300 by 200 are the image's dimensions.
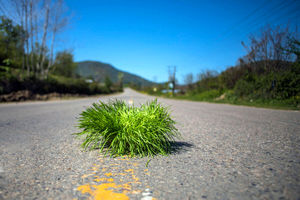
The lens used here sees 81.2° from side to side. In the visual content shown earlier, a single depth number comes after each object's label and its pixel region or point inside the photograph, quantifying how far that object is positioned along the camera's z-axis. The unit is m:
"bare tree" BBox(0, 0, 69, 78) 17.20
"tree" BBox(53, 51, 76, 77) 38.57
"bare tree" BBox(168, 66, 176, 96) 51.28
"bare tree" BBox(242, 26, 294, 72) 10.55
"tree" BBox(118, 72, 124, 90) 129.05
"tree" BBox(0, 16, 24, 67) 17.47
